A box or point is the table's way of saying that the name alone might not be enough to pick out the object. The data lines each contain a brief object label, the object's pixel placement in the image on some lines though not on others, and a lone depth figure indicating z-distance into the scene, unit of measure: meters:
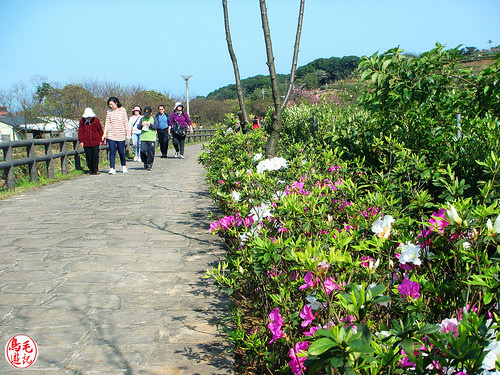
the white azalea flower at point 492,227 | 1.75
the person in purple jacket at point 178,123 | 17.56
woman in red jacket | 12.77
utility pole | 42.78
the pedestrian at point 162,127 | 18.02
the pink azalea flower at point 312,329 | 2.01
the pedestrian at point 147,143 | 14.38
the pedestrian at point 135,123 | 16.38
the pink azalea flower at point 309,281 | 1.99
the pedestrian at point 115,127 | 13.05
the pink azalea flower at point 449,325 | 1.58
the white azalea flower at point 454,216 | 1.80
